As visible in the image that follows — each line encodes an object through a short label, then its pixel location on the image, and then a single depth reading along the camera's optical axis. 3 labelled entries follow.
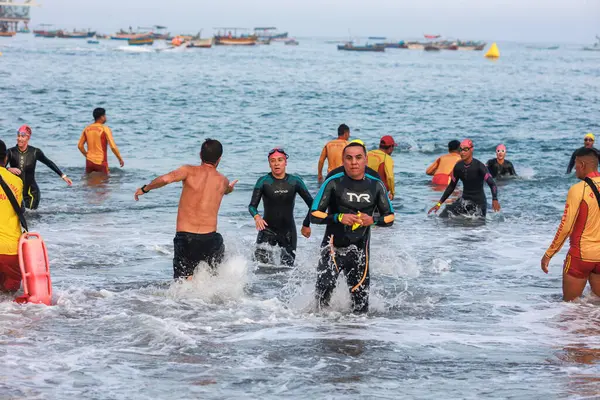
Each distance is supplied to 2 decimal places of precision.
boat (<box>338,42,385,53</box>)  159.00
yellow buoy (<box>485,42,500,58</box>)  145.00
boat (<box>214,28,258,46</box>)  165.50
